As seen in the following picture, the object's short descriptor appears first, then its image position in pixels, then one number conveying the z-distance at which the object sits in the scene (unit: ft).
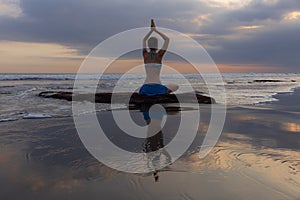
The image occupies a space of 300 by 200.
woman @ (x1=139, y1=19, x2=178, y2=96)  26.19
